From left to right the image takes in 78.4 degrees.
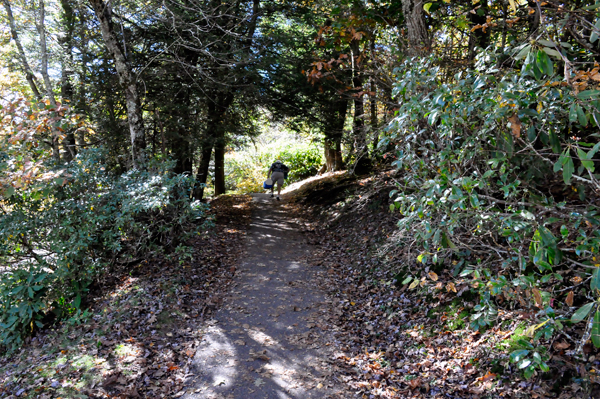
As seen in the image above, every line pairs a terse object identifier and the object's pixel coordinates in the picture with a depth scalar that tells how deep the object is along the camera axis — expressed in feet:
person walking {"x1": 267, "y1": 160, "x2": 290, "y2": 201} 49.42
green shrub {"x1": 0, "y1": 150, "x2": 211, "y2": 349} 21.49
